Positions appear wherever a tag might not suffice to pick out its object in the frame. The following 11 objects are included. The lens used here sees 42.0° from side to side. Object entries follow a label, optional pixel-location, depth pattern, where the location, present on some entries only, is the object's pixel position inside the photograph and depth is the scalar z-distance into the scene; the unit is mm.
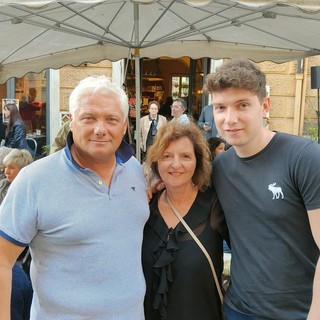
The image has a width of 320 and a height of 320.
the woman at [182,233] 1976
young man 1658
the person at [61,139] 4461
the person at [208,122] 7012
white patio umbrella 3695
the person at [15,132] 7105
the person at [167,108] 9883
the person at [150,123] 7742
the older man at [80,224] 1559
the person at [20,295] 2080
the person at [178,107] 7707
